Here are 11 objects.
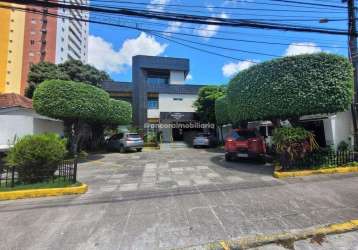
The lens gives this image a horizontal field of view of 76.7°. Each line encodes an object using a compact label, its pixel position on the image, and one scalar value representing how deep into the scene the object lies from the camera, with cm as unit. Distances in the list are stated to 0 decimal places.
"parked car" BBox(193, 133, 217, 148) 2109
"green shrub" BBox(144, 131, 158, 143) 2314
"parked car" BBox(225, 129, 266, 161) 1071
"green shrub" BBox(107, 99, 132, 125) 1676
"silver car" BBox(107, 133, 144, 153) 1778
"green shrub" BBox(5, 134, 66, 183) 678
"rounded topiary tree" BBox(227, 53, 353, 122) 834
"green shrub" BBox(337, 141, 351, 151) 1059
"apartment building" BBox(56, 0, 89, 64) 6303
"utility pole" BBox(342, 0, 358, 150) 941
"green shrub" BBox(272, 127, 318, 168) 817
